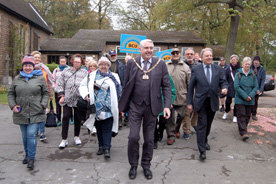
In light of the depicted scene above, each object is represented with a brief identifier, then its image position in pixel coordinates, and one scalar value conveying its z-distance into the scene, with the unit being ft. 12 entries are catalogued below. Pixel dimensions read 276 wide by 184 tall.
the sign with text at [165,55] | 30.22
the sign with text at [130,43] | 31.24
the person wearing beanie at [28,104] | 12.91
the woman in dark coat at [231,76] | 24.45
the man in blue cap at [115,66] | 21.11
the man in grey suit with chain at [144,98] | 11.68
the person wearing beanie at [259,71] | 23.80
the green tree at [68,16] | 126.35
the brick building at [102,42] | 77.66
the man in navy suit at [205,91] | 14.39
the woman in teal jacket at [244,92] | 18.25
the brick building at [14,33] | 67.67
